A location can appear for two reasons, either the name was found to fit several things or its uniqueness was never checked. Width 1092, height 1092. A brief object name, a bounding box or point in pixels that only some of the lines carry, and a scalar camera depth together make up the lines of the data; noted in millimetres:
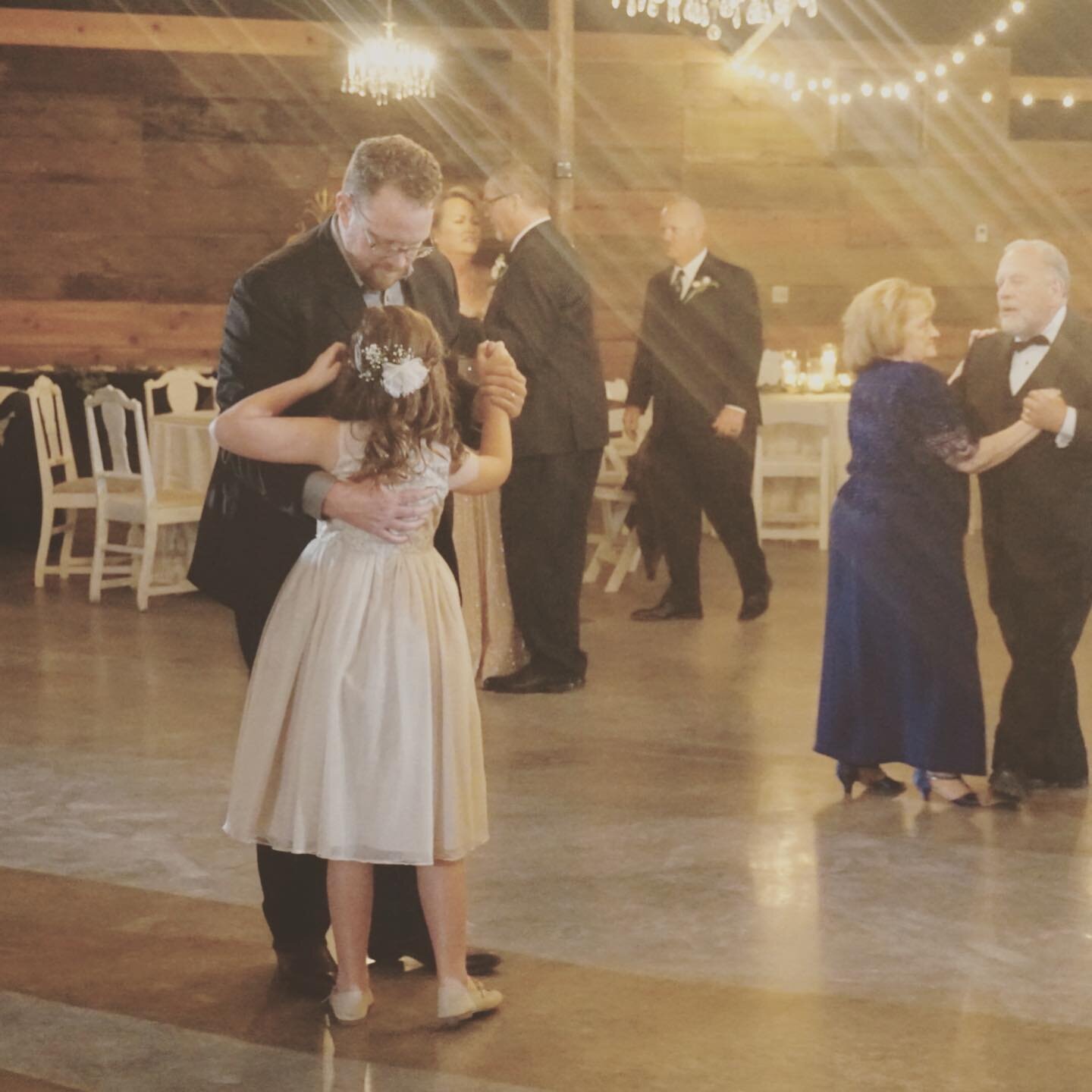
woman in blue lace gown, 4297
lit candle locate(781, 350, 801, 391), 9953
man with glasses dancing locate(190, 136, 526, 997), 2832
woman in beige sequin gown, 5930
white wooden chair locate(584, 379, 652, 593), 8086
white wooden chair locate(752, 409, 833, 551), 9531
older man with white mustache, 4379
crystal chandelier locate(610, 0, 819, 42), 7555
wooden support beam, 7027
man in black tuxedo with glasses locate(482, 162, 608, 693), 5695
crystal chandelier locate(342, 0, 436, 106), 9320
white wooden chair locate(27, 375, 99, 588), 7949
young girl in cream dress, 2820
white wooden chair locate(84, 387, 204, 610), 7512
